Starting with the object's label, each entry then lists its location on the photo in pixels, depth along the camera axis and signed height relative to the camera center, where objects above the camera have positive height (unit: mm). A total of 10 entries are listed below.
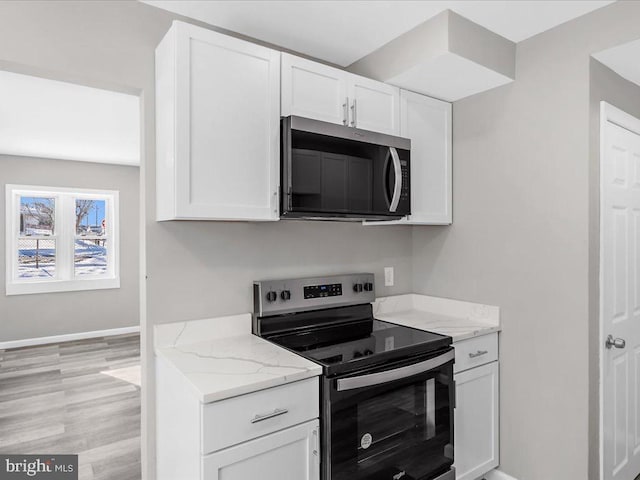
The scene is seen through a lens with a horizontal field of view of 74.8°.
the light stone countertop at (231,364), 1429 -502
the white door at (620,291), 2041 -285
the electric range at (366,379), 1613 -591
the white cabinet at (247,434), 1391 -701
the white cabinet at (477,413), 2137 -934
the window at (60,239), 5309 -36
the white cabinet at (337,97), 1911 +683
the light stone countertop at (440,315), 2227 -484
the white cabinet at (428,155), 2336 +471
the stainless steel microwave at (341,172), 1810 +297
